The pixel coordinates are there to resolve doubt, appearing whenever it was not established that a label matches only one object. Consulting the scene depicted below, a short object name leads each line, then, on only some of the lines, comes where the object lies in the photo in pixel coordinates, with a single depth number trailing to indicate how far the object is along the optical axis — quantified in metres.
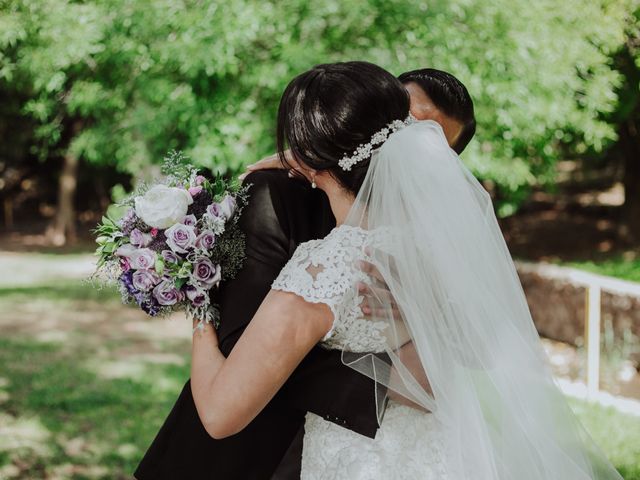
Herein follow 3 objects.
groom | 2.29
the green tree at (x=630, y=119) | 8.41
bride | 2.04
